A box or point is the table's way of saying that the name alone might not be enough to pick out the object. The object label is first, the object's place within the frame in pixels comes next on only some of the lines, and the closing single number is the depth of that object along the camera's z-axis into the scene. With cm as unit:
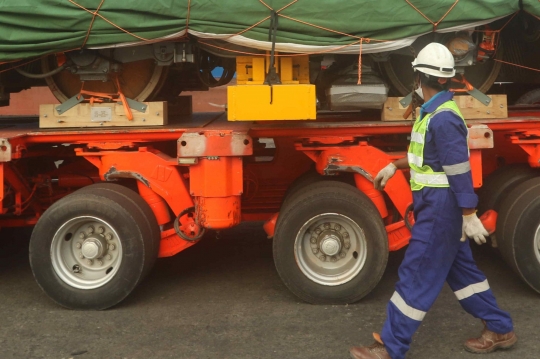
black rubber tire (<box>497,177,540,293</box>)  584
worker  448
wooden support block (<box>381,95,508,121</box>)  614
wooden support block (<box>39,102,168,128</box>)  609
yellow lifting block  563
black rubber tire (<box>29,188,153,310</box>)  577
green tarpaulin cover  559
